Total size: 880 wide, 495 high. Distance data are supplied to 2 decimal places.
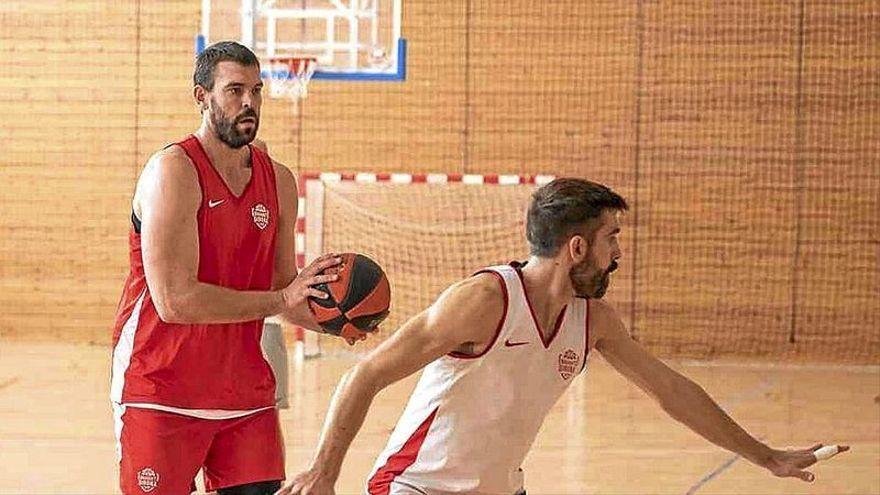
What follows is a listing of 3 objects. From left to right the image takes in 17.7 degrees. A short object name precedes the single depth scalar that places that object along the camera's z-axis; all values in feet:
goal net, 78.22
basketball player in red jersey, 25.22
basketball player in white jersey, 23.31
